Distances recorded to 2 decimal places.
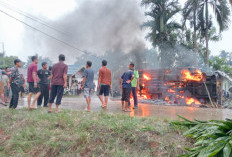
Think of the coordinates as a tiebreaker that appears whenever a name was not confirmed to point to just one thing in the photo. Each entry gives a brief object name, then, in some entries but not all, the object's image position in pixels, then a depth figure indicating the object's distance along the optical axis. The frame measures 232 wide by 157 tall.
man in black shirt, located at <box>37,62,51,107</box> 7.19
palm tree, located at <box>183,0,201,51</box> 17.53
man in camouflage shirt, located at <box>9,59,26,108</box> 6.49
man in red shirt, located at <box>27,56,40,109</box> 6.56
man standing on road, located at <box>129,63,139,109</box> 7.38
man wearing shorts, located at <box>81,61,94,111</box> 6.41
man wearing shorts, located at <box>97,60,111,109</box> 6.71
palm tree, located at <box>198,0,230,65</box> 16.53
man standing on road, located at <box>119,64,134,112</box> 6.86
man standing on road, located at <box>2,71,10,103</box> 9.81
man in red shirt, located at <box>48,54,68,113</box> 5.94
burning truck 11.64
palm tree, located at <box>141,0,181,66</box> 19.73
